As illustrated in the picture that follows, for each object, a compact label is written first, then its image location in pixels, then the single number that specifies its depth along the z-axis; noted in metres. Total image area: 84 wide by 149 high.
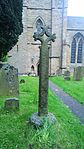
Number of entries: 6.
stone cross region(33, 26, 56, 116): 2.57
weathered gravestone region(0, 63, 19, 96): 4.01
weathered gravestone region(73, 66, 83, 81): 7.34
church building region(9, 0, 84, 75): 11.35
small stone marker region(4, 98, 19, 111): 2.92
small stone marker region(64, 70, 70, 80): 7.79
